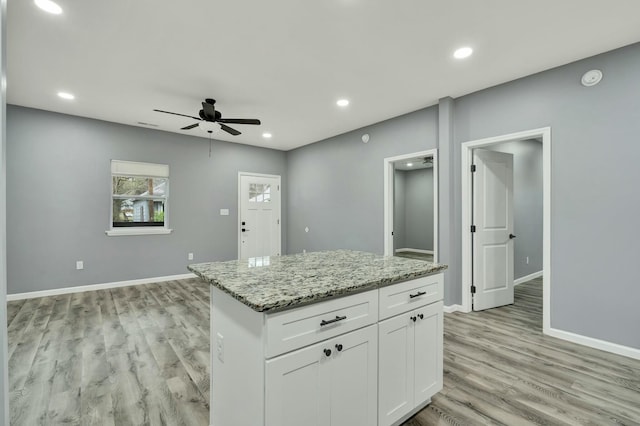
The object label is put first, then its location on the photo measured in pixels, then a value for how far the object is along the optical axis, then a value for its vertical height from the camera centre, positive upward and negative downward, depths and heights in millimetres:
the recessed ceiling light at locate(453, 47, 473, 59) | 2691 +1500
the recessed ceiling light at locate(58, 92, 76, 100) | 3707 +1529
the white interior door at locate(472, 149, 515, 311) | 3756 -250
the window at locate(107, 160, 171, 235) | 5012 +270
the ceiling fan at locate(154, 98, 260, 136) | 3459 +1208
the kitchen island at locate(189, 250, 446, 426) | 1220 -641
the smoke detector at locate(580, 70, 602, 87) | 2730 +1262
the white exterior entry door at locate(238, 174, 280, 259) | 6422 -81
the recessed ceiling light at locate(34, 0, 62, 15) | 2105 +1530
